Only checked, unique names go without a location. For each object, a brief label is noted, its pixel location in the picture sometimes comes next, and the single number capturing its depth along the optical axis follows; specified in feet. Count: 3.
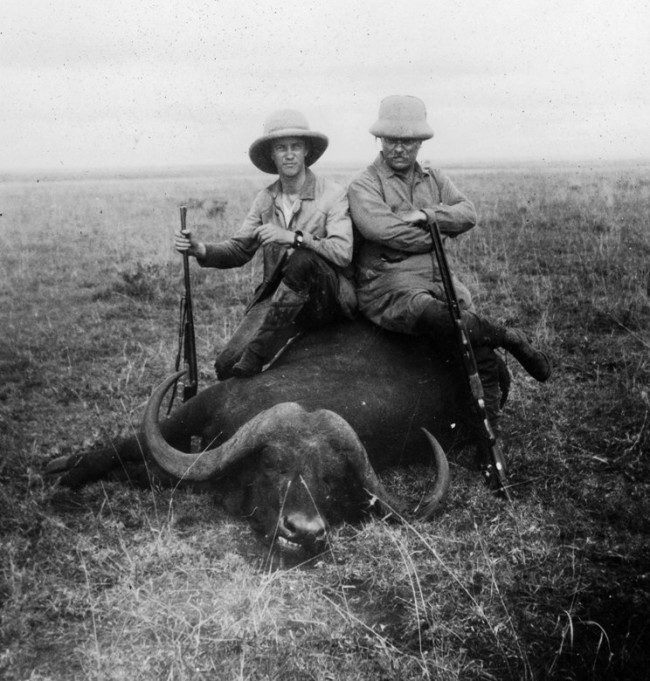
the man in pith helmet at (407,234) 14.61
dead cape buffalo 11.39
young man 14.60
